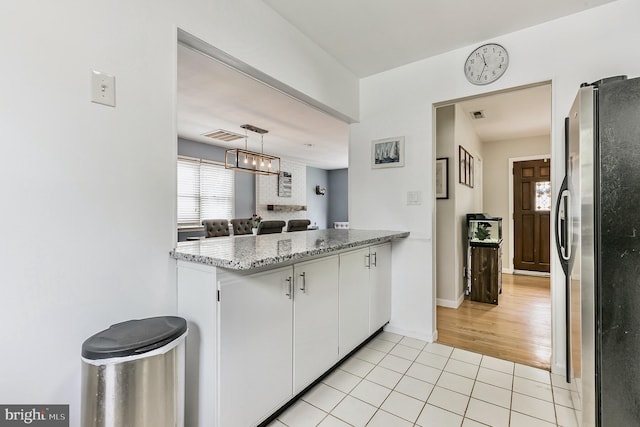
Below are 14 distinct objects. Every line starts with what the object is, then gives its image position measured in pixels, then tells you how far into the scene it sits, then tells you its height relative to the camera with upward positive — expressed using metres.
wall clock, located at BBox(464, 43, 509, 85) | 2.27 +1.19
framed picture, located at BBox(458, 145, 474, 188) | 3.76 +0.66
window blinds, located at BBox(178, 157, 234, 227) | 5.32 +0.45
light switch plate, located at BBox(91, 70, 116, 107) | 1.20 +0.52
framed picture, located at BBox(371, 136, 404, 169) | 2.71 +0.59
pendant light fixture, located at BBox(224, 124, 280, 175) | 4.44 +0.83
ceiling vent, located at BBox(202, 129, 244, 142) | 4.77 +1.34
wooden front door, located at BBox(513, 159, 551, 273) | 5.15 +0.02
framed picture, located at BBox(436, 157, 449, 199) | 3.58 +0.45
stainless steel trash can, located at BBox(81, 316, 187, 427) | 0.98 -0.56
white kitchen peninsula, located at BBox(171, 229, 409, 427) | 1.28 -0.54
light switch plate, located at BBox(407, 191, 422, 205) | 2.62 +0.16
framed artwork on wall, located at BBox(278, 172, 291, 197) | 7.32 +0.76
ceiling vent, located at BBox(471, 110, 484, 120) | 3.95 +1.38
